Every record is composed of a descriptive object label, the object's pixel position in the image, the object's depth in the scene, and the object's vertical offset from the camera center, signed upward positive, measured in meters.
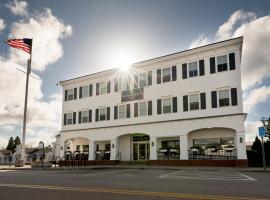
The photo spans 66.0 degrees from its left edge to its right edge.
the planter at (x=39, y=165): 19.43 -3.10
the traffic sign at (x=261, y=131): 13.25 +0.06
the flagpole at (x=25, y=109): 22.38 +2.37
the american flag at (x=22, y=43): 21.04 +9.15
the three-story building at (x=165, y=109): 18.09 +2.24
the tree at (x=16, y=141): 72.65 -3.22
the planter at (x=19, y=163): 21.99 -3.28
